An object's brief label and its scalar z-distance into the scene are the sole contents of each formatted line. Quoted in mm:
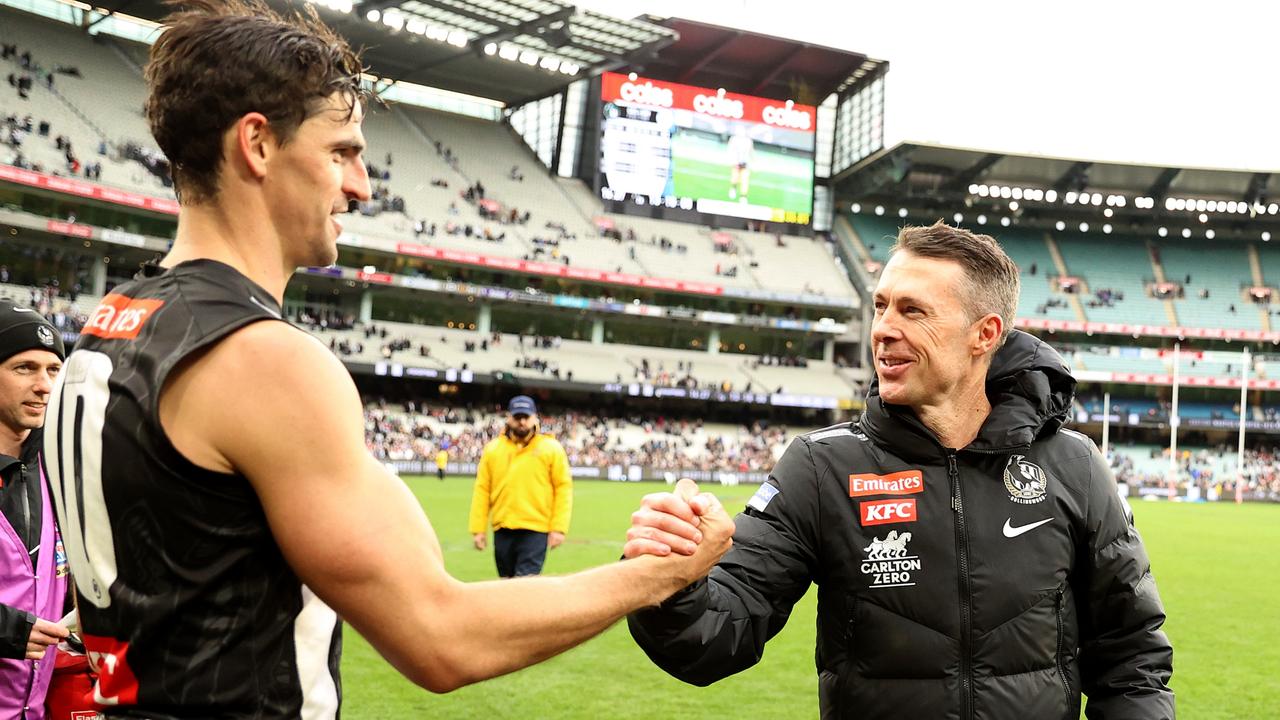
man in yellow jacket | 9781
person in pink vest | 3479
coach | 2812
